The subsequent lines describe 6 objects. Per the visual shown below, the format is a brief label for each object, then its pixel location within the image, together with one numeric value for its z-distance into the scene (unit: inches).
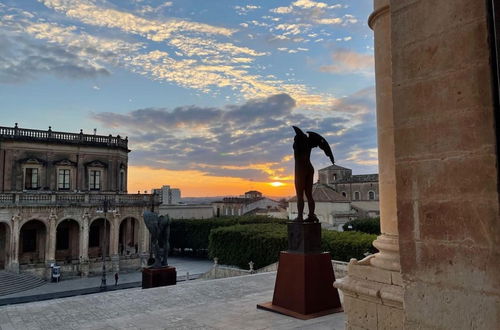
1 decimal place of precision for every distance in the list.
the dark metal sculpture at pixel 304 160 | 407.2
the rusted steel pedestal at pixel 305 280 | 358.9
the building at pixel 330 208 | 1733.5
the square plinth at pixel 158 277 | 601.9
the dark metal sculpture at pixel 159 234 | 651.5
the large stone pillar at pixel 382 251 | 196.5
